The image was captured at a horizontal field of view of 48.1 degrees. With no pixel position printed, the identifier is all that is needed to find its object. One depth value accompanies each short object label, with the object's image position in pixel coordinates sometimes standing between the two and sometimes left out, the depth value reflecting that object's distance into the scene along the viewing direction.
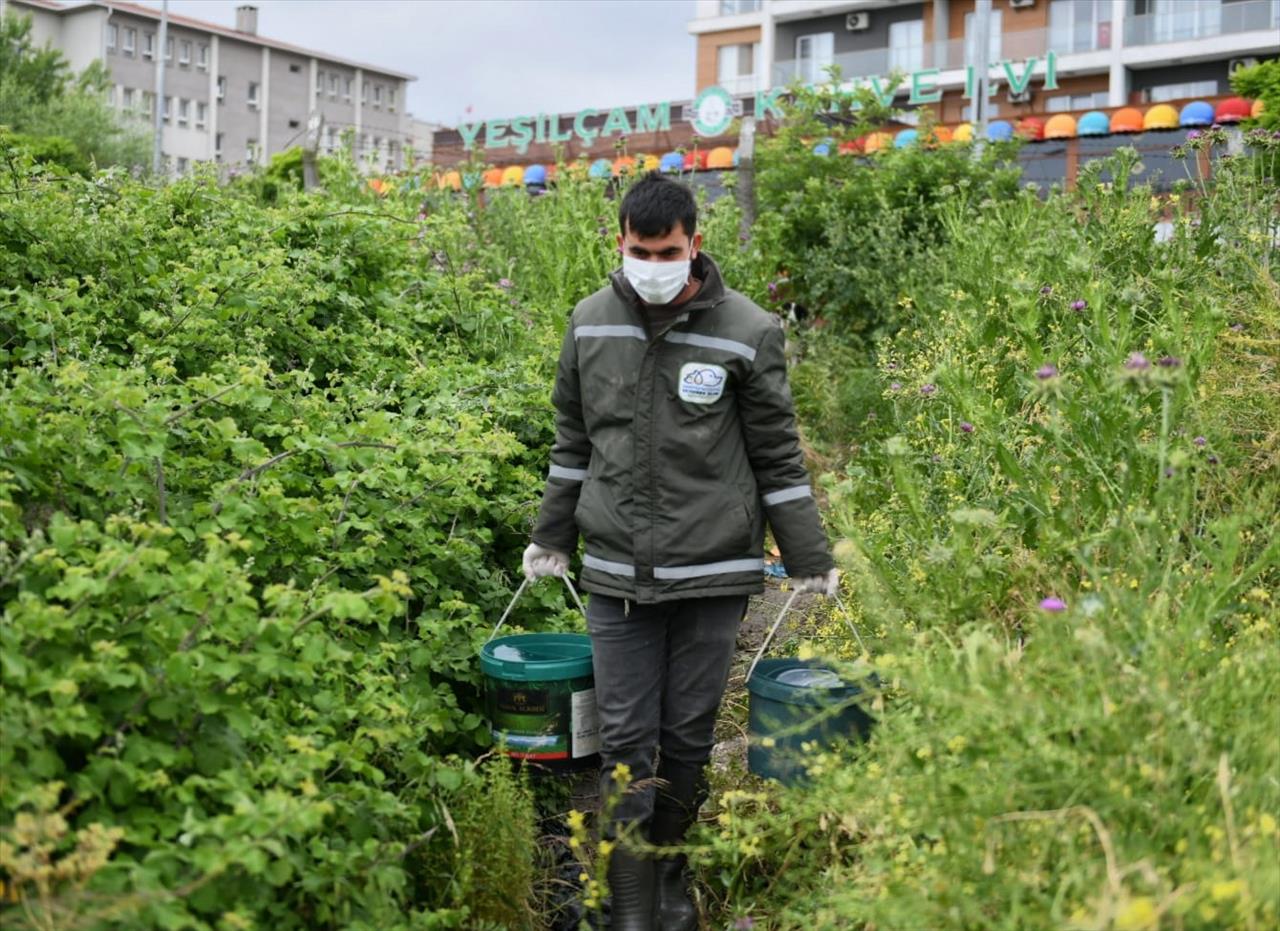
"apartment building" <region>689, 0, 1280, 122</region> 37.62
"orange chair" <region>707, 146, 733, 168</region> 25.00
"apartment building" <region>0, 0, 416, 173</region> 60.31
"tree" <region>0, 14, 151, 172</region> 32.09
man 3.80
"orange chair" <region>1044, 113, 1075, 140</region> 28.69
